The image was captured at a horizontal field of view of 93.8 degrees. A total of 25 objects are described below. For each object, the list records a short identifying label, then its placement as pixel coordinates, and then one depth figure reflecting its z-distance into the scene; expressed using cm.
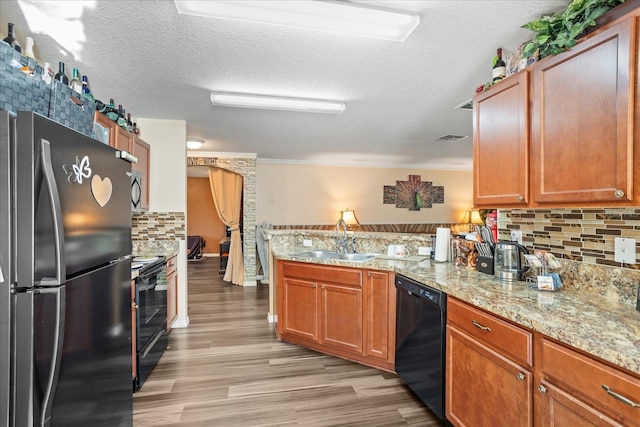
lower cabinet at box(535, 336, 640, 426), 94
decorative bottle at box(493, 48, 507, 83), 190
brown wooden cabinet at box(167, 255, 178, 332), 323
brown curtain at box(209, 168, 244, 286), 572
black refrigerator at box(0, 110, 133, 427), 85
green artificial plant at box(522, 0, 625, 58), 132
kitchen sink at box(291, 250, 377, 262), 315
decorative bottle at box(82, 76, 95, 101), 186
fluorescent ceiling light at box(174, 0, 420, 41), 155
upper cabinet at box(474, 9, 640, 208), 119
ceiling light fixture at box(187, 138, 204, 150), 437
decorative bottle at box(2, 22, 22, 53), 133
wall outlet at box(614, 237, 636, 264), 144
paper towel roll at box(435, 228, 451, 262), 256
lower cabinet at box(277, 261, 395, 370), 250
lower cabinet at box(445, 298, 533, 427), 130
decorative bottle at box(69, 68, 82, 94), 183
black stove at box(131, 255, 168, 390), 230
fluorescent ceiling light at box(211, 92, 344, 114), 274
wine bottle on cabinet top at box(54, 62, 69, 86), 163
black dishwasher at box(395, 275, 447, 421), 187
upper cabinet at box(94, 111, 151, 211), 245
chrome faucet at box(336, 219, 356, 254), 330
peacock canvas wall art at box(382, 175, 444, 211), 703
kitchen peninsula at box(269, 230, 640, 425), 97
